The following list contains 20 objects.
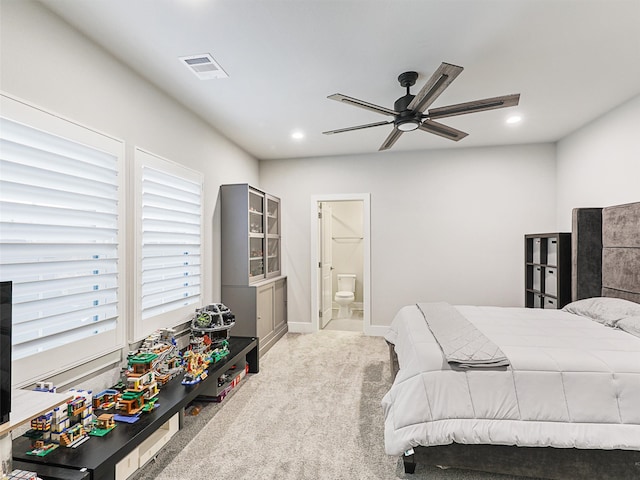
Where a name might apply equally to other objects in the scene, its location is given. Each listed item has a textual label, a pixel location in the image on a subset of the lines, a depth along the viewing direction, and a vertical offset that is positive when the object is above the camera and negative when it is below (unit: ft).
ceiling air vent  7.89 +4.28
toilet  20.12 -3.11
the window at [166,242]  8.70 +0.00
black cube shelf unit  12.10 -1.07
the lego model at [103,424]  6.00 -3.31
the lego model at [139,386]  6.72 -3.03
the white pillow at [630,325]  7.66 -1.94
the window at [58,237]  5.63 +0.09
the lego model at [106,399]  6.79 -3.22
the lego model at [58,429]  5.50 -3.13
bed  5.75 -2.96
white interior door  17.87 -1.21
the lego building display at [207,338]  8.82 -2.94
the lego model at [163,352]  8.05 -2.73
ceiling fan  6.43 +3.07
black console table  5.10 -3.37
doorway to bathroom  16.63 -1.20
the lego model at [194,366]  8.23 -3.21
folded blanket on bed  6.22 -2.05
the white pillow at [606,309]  8.48 -1.79
